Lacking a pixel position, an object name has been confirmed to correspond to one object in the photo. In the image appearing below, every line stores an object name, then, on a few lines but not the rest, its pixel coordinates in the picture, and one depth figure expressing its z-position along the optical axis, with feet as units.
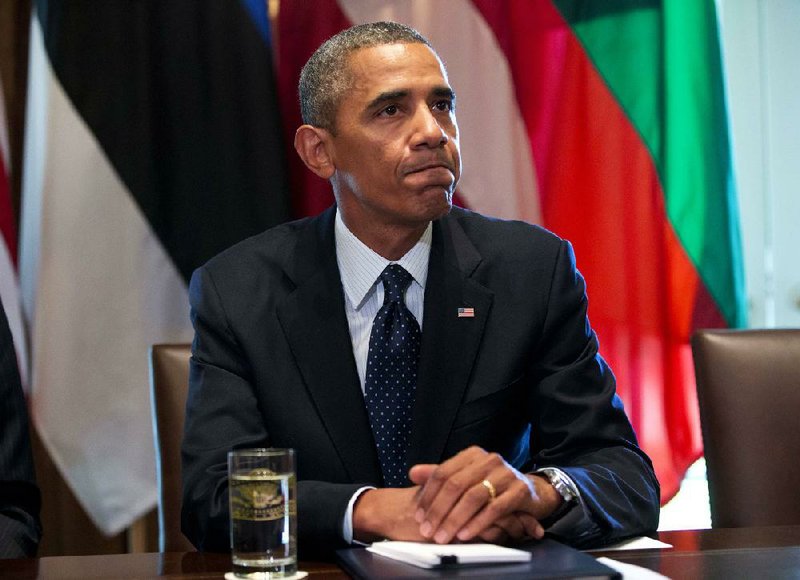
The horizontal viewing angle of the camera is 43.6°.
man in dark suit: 6.66
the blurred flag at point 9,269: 10.97
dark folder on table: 4.23
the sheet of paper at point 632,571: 4.36
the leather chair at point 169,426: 7.74
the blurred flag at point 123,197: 11.16
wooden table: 4.65
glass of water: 4.48
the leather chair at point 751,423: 7.44
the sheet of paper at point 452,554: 4.47
